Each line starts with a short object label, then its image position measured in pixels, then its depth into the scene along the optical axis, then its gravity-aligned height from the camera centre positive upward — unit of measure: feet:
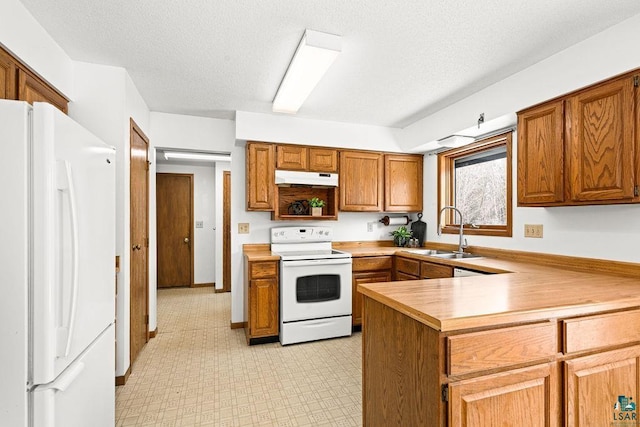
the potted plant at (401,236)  13.32 -0.96
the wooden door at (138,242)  8.69 -0.85
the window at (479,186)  10.03 +1.02
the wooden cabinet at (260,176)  11.12 +1.38
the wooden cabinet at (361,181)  12.30 +1.31
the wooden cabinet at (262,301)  10.15 -2.87
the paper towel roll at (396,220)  13.65 -0.28
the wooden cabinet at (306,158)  11.50 +2.12
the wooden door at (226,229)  17.56 -0.84
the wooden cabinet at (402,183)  12.96 +1.32
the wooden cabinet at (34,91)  5.86 +2.59
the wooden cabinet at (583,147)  5.81 +1.40
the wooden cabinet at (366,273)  11.30 -2.20
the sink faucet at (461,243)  10.77 -1.03
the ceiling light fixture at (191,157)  14.79 +2.90
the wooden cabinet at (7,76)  5.32 +2.45
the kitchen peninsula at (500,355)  3.70 -1.90
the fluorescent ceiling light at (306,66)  6.43 +3.45
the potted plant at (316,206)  12.10 +0.31
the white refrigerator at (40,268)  3.53 -0.64
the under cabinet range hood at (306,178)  11.36 +1.34
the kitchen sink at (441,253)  10.61 -1.43
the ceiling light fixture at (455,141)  10.23 +2.46
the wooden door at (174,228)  18.02 -0.83
